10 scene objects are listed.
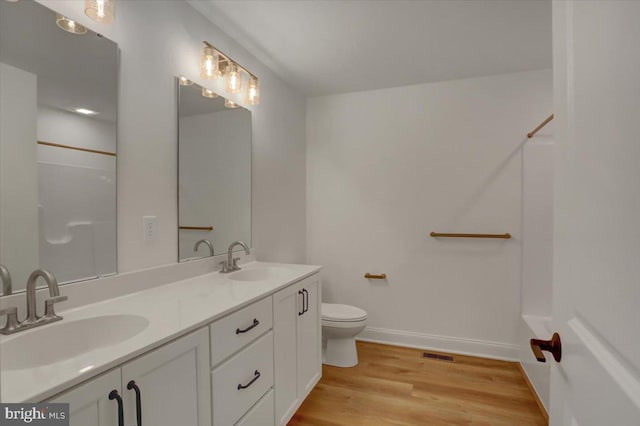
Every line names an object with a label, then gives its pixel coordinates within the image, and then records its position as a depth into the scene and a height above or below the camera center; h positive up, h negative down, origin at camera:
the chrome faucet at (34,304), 0.97 -0.31
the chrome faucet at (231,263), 1.97 -0.34
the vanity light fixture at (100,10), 1.25 +0.81
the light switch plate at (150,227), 1.52 -0.08
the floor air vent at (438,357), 2.66 -1.26
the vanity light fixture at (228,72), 1.82 +0.88
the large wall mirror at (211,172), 1.75 +0.24
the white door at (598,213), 0.39 +0.00
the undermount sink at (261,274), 2.00 -0.42
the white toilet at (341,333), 2.46 -0.98
